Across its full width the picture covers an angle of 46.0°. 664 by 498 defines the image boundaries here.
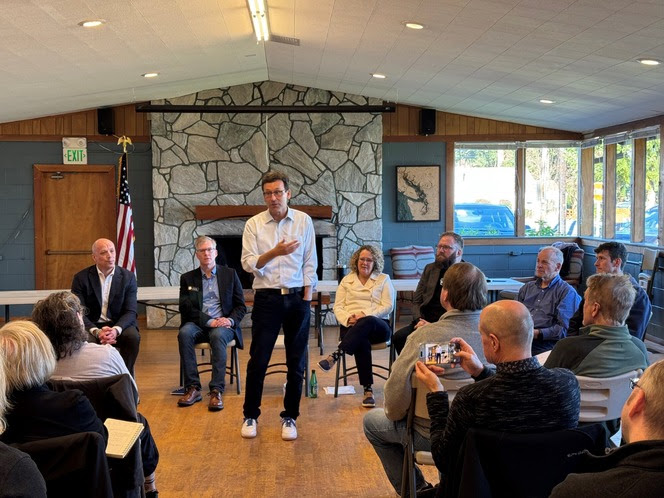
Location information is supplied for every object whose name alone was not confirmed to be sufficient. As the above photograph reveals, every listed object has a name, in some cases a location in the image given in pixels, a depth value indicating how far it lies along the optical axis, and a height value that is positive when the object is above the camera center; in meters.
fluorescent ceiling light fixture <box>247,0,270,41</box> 5.79 +1.55
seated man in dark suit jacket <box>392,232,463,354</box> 5.49 -0.53
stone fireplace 9.04 +0.55
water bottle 5.67 -1.27
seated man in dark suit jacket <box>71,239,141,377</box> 5.43 -0.58
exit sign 9.33 +0.75
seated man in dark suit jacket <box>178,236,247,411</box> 5.59 -0.75
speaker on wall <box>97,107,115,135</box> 9.21 +1.08
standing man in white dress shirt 4.43 -0.42
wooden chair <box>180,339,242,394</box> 5.69 -1.18
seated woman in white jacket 5.35 -0.69
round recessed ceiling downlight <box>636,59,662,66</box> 5.49 +1.05
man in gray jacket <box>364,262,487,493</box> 3.09 -0.53
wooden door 9.37 -0.05
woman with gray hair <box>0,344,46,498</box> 1.70 -0.58
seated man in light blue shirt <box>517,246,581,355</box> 4.91 -0.59
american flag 8.18 -0.19
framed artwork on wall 9.71 +0.26
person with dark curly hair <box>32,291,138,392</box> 3.19 -0.55
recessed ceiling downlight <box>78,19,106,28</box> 5.14 +1.26
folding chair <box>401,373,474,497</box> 3.04 -0.79
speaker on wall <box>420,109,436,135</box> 9.55 +1.11
